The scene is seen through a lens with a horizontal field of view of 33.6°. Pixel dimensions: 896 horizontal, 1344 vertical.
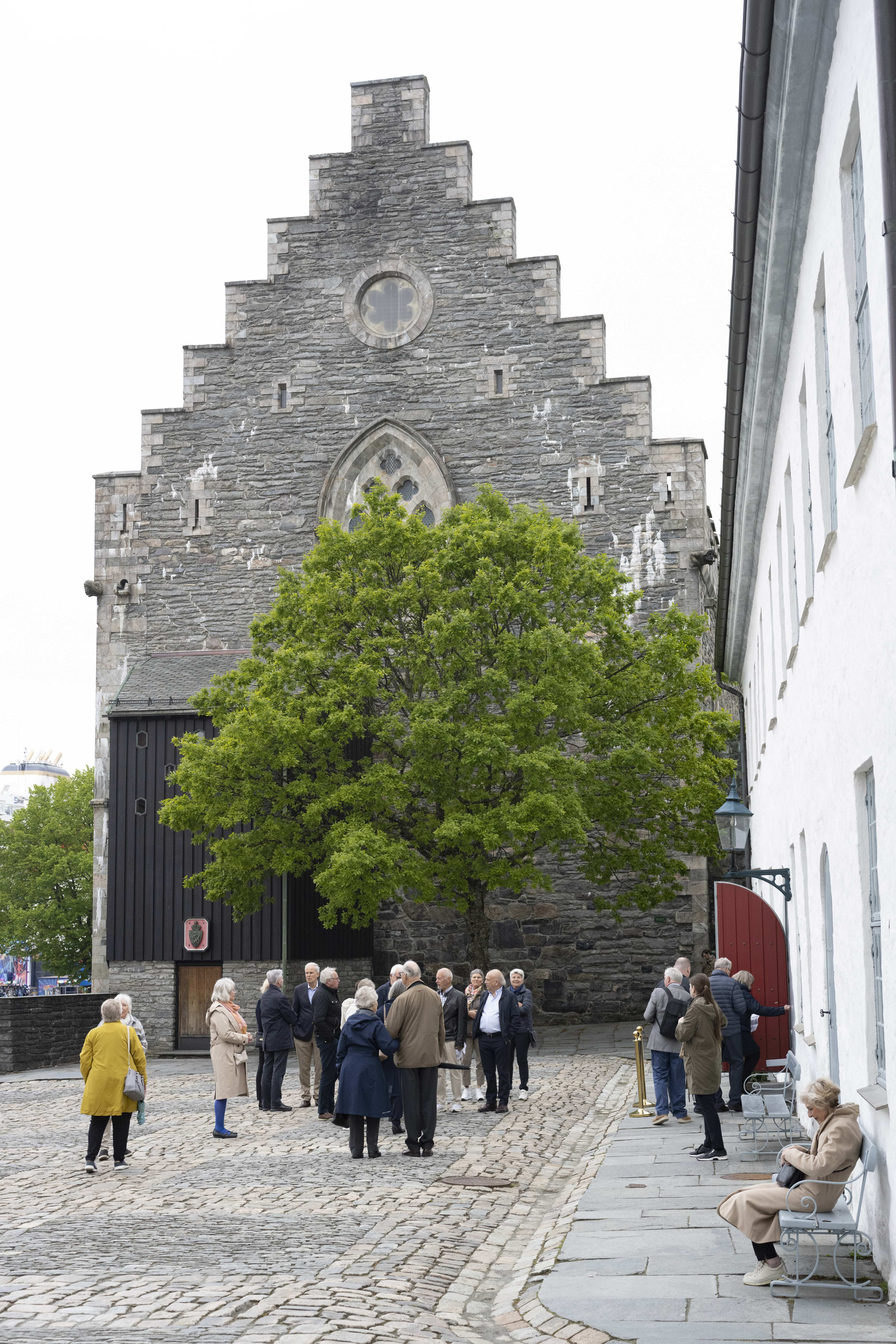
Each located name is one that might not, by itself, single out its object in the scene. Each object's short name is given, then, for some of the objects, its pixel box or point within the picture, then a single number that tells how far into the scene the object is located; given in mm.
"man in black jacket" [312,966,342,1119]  15609
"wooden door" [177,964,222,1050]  27406
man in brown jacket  12992
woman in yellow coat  12438
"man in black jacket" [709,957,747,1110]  13852
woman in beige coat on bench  7426
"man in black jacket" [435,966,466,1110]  16375
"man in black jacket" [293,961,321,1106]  16859
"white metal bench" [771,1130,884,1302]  7254
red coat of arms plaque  27234
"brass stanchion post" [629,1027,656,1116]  15562
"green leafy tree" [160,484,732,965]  23328
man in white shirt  15992
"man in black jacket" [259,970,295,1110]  15844
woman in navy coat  12633
